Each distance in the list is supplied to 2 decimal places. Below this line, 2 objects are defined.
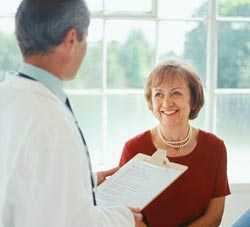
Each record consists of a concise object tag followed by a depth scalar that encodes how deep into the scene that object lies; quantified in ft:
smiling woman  7.07
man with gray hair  4.50
